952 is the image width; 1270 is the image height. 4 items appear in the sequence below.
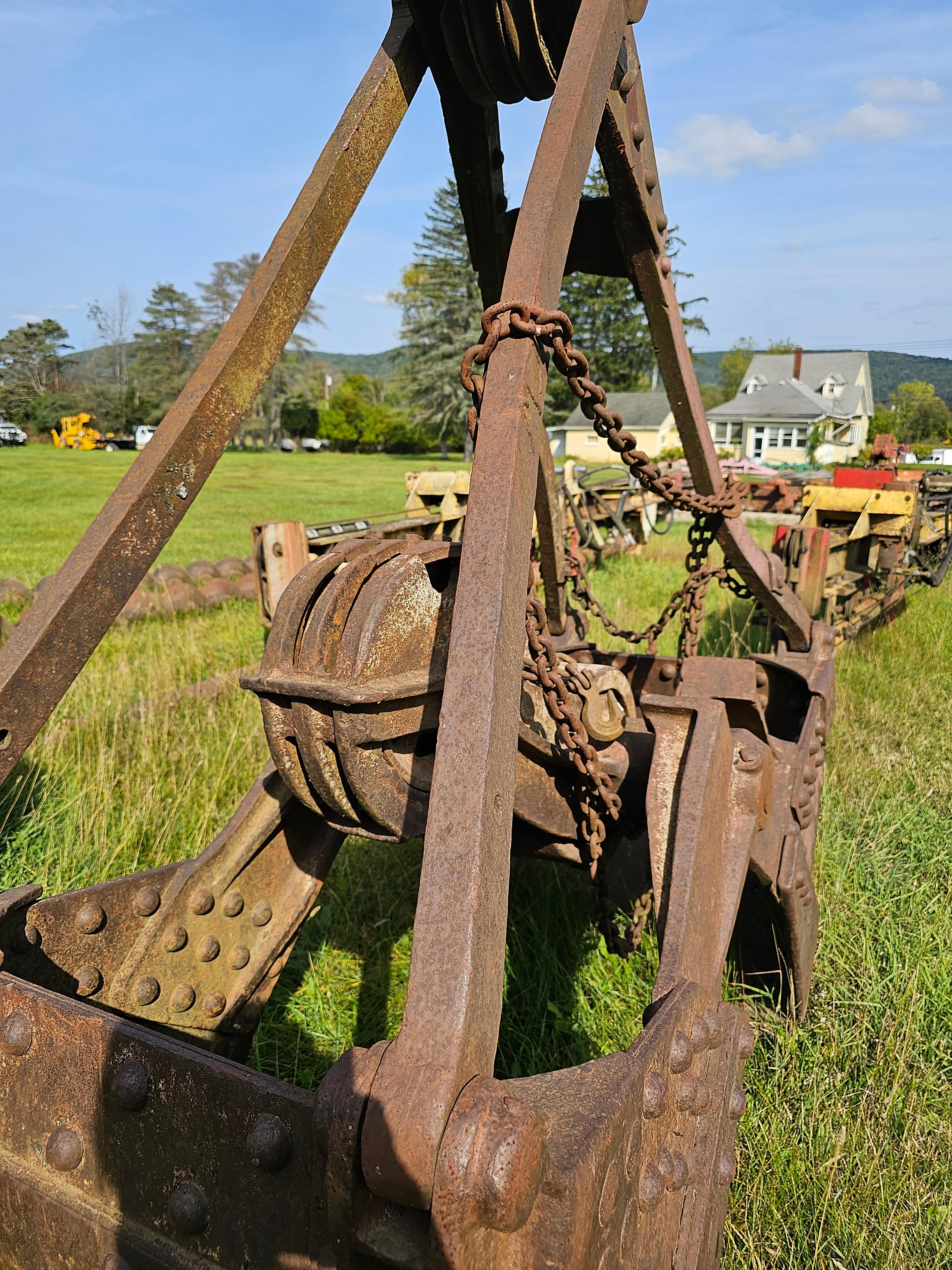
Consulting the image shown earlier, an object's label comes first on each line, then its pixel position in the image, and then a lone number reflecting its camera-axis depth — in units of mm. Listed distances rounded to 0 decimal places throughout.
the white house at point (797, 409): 54969
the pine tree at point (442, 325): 48781
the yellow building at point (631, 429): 47625
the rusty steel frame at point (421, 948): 959
